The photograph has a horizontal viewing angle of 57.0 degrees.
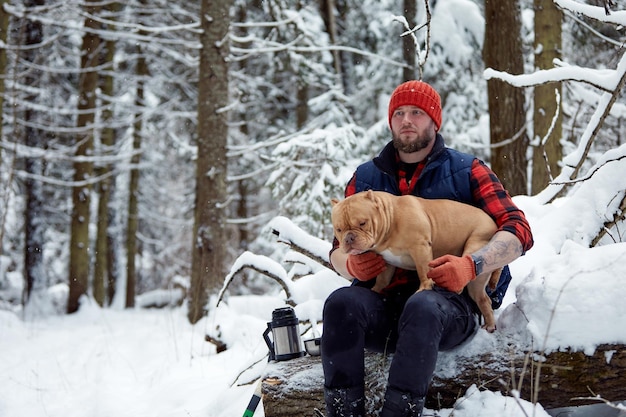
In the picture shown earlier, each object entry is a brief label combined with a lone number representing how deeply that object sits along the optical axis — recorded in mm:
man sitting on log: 2766
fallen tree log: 2963
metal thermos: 3537
